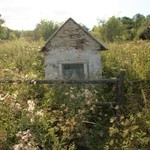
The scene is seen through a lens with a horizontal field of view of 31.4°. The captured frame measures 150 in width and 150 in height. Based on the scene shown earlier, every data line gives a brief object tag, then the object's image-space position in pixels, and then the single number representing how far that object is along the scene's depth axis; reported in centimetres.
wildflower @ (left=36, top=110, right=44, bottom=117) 404
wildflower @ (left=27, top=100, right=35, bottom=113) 408
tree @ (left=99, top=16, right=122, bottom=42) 3696
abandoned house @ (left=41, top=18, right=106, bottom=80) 630
